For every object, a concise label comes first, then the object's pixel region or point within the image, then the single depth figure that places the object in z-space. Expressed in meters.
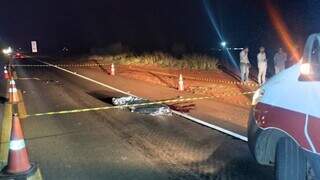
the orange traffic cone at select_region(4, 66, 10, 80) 22.70
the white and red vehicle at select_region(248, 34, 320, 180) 4.20
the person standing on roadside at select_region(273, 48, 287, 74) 19.84
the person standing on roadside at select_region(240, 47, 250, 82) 20.30
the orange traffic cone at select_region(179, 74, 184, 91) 17.23
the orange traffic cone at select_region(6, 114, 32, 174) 6.30
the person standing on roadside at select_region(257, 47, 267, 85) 19.62
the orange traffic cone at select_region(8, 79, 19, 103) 13.96
